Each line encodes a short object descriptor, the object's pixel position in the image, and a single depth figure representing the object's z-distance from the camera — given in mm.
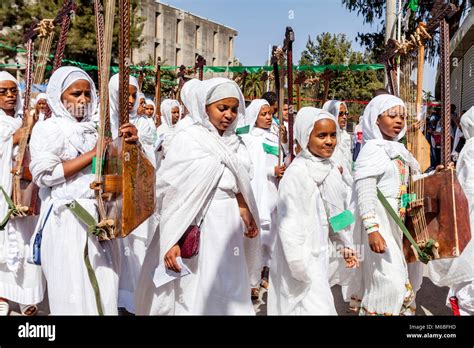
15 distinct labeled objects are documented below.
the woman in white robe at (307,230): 3713
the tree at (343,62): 26375
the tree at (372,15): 12234
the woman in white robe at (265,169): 6285
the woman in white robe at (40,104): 6227
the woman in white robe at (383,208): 4031
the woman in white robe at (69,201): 3527
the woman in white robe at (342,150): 6641
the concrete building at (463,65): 13628
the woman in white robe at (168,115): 8617
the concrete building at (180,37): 23925
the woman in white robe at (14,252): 4992
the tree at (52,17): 20906
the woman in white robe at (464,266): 4569
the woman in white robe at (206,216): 3662
